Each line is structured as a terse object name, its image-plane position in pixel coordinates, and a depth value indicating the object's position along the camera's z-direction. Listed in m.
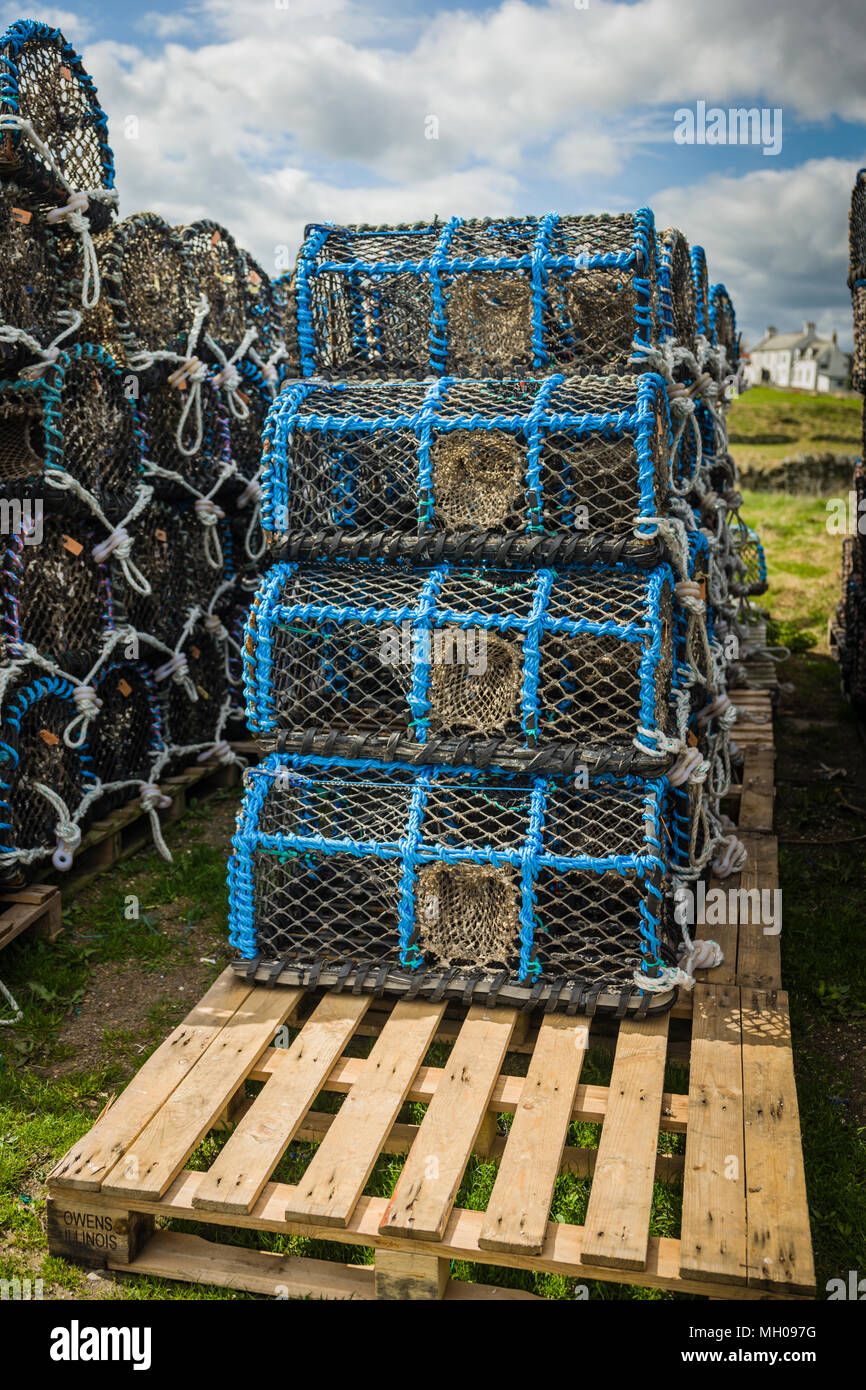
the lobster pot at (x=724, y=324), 5.22
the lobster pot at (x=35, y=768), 3.32
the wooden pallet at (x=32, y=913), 3.24
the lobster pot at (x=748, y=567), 5.75
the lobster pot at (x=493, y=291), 2.99
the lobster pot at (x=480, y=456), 2.76
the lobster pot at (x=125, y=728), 3.93
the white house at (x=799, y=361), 61.38
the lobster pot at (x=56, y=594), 3.33
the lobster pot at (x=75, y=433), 3.45
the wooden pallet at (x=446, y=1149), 1.96
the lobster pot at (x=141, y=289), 3.86
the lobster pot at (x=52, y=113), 3.24
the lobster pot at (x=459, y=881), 2.65
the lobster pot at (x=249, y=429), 4.80
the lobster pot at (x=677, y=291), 3.38
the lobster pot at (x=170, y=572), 4.16
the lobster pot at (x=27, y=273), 3.31
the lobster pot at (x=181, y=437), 4.17
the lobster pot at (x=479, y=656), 2.66
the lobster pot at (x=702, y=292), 4.62
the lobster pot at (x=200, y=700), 4.46
